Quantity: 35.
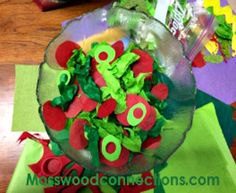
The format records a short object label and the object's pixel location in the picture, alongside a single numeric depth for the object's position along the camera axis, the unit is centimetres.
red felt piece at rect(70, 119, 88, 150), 50
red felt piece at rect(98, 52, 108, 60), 54
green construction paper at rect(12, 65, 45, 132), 61
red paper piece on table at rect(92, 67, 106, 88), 52
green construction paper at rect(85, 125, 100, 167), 49
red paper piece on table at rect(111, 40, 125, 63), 55
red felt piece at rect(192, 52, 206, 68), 68
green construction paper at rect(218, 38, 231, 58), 70
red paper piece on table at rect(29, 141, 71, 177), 57
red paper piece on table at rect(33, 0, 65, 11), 69
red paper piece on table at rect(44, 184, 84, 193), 56
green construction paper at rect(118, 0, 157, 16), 68
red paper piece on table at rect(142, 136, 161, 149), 52
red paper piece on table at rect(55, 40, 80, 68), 55
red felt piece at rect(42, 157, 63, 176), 57
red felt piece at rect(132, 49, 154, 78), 54
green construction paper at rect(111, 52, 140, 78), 53
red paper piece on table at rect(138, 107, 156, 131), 50
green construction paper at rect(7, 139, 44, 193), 56
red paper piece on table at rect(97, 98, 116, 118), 51
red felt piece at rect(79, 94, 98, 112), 51
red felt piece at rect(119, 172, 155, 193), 57
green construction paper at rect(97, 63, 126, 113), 51
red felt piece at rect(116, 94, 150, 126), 51
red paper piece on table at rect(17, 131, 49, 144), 59
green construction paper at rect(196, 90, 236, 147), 63
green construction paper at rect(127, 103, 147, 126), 50
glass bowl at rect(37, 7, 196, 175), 51
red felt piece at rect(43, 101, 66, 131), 51
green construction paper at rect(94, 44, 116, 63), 54
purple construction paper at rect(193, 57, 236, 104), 66
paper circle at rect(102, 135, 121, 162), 50
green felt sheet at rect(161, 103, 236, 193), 58
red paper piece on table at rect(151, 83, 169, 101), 53
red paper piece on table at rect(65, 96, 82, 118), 51
